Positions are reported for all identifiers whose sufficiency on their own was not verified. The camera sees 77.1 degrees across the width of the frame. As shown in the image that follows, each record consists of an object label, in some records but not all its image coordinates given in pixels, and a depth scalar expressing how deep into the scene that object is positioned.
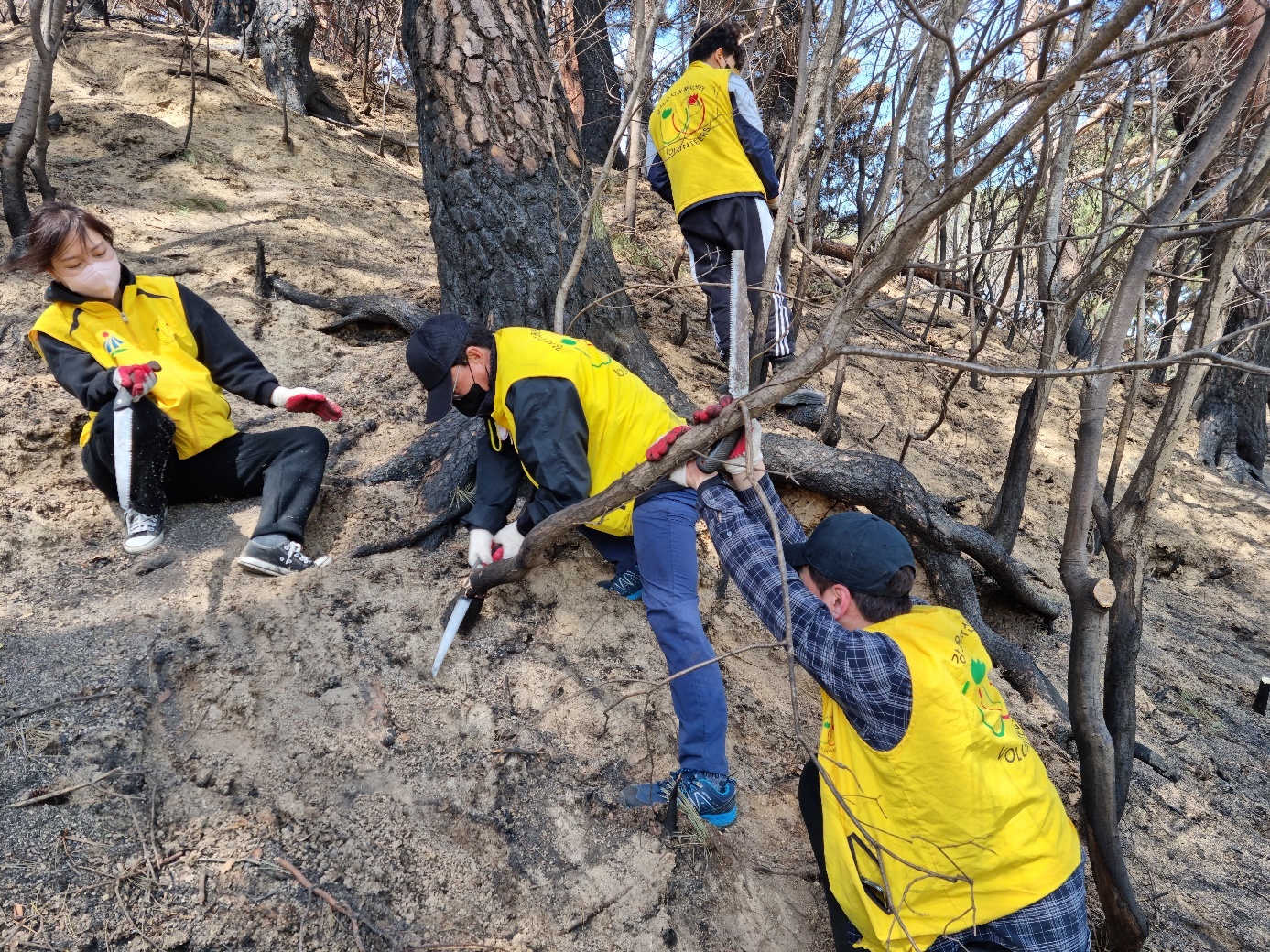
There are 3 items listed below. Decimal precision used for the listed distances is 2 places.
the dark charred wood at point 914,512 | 3.39
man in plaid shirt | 1.82
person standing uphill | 3.72
